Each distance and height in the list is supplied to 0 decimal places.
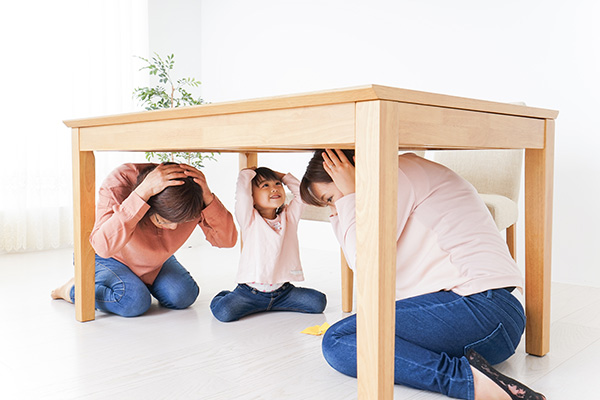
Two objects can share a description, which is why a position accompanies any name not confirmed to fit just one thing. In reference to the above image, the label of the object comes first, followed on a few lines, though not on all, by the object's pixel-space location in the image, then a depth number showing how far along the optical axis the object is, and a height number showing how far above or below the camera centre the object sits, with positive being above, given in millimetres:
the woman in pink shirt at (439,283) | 1160 -229
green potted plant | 2654 +383
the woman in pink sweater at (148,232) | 1595 -172
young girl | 1706 -243
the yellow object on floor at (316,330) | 1558 -422
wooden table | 909 +69
